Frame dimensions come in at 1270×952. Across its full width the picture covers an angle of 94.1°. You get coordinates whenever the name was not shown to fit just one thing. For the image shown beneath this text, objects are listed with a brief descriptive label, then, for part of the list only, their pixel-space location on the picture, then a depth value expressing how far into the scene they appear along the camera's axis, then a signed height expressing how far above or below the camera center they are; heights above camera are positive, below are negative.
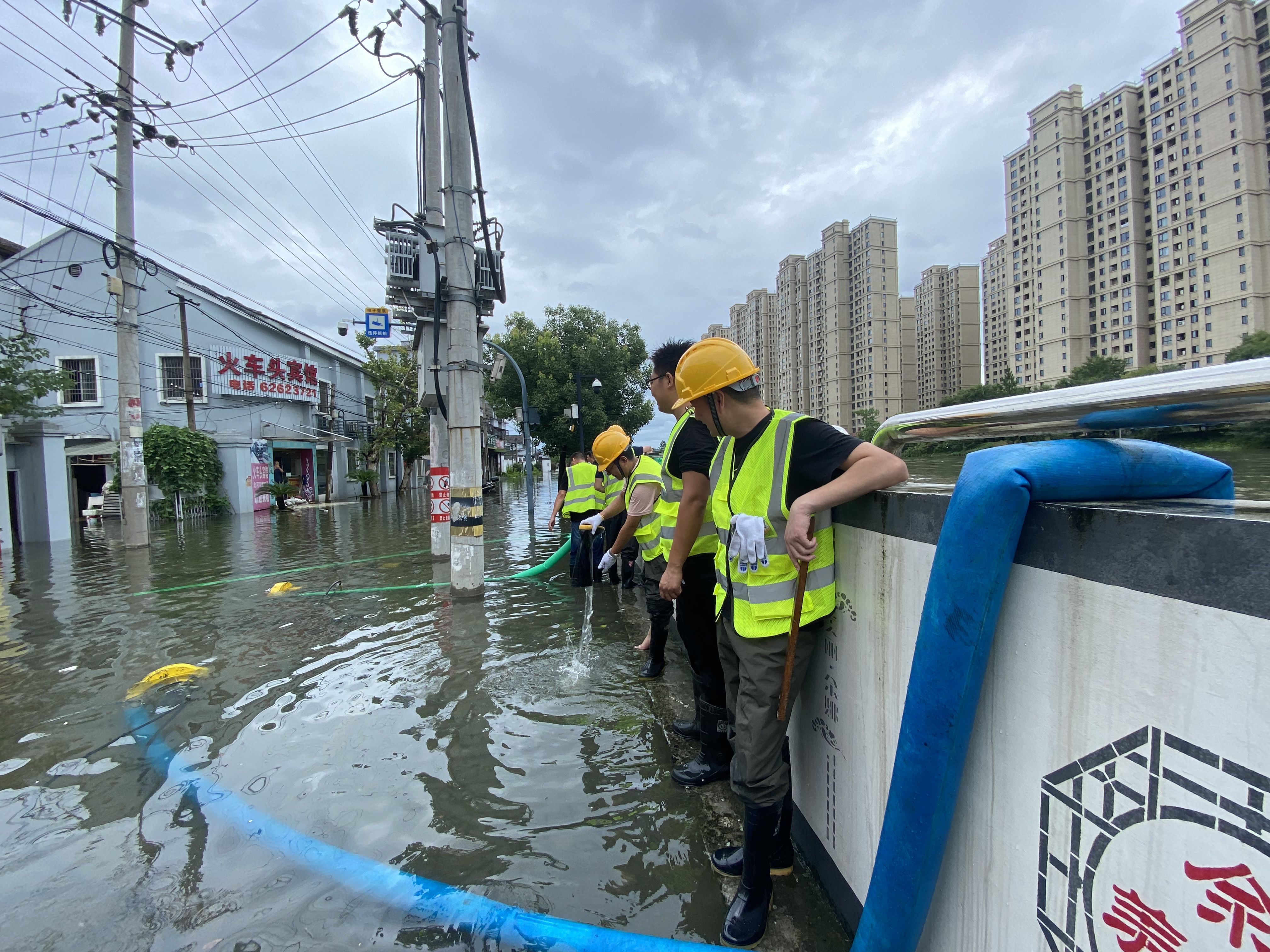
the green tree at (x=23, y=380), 12.83 +2.49
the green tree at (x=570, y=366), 25.23 +4.56
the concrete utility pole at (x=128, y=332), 12.48 +3.31
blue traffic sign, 14.43 +3.71
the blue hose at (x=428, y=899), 1.80 -1.49
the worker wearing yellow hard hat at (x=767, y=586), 1.81 -0.39
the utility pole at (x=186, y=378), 20.27 +3.71
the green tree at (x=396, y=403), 29.78 +3.79
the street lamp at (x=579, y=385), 18.94 +2.85
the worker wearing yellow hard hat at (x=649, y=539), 4.03 -0.50
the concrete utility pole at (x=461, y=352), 6.65 +1.38
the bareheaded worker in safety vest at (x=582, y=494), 7.01 -0.29
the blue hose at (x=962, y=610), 1.12 -0.31
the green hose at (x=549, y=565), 8.23 -1.35
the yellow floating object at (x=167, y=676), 4.29 -1.44
